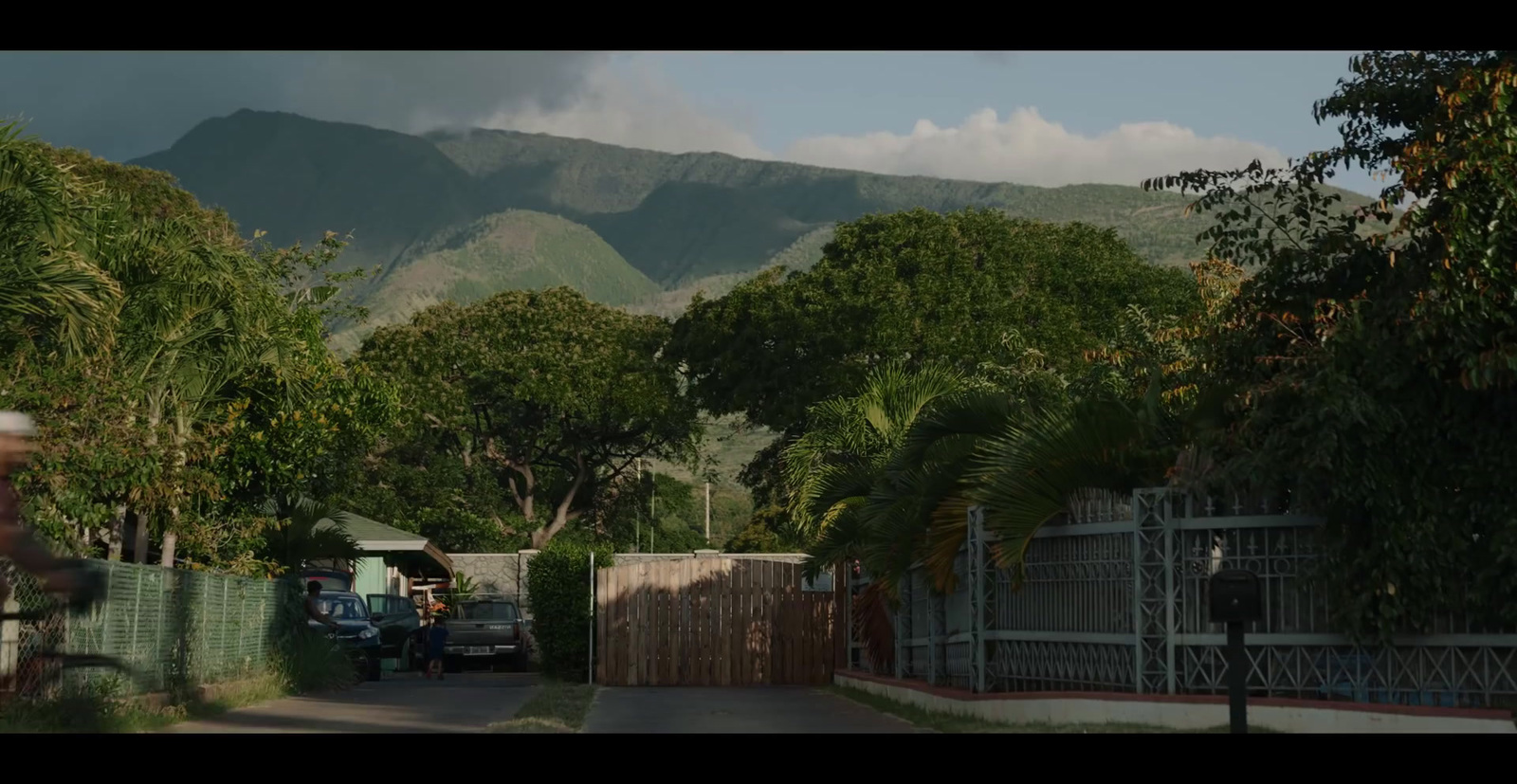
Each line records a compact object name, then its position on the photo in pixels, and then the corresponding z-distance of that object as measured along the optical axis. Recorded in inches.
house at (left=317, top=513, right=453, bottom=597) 1579.7
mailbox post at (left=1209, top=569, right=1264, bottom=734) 420.2
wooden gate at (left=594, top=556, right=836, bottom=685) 1131.9
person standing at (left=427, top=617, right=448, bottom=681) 1212.5
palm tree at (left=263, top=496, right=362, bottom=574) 1247.5
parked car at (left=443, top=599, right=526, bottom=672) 1417.3
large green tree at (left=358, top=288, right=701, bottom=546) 2326.5
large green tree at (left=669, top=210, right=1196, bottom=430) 1904.5
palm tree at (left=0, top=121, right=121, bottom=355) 698.2
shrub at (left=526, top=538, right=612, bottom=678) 1163.9
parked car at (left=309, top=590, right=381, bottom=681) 1159.0
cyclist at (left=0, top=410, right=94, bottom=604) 339.6
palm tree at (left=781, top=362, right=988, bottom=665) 760.3
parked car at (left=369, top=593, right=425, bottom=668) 1374.3
